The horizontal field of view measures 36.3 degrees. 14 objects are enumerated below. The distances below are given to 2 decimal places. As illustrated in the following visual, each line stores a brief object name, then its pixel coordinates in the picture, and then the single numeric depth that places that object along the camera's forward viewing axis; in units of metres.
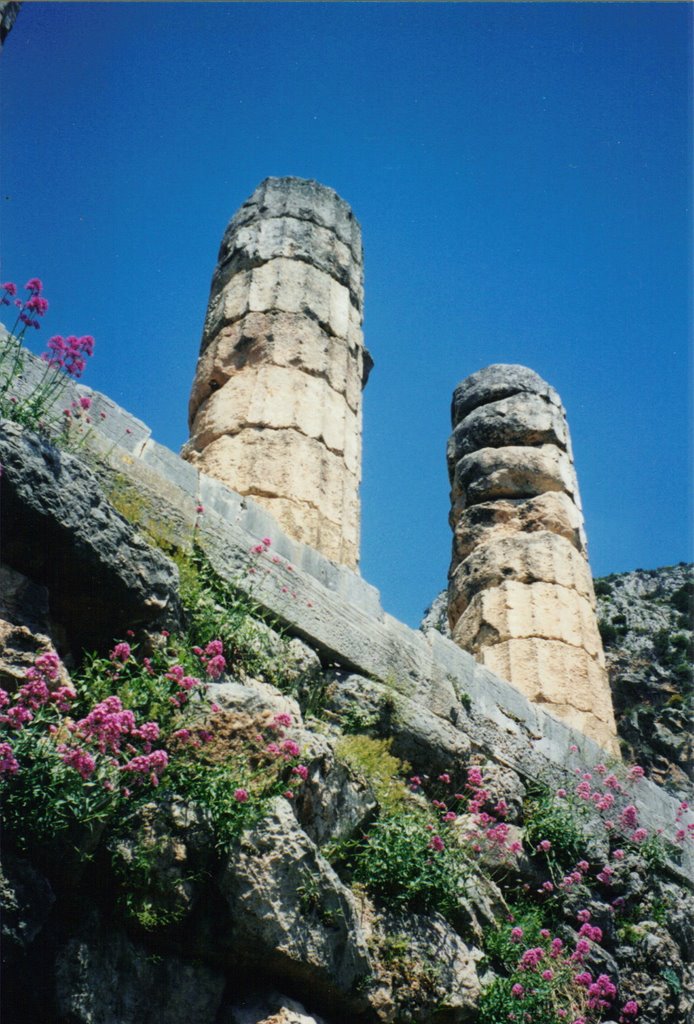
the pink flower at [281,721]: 4.06
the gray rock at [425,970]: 4.02
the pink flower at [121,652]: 3.88
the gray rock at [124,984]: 3.01
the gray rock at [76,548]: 3.86
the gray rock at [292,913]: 3.52
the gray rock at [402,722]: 5.38
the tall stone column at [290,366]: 7.21
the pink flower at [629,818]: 6.49
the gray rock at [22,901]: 2.90
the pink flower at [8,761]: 3.08
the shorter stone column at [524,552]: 8.23
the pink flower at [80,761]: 3.23
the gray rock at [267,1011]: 3.41
